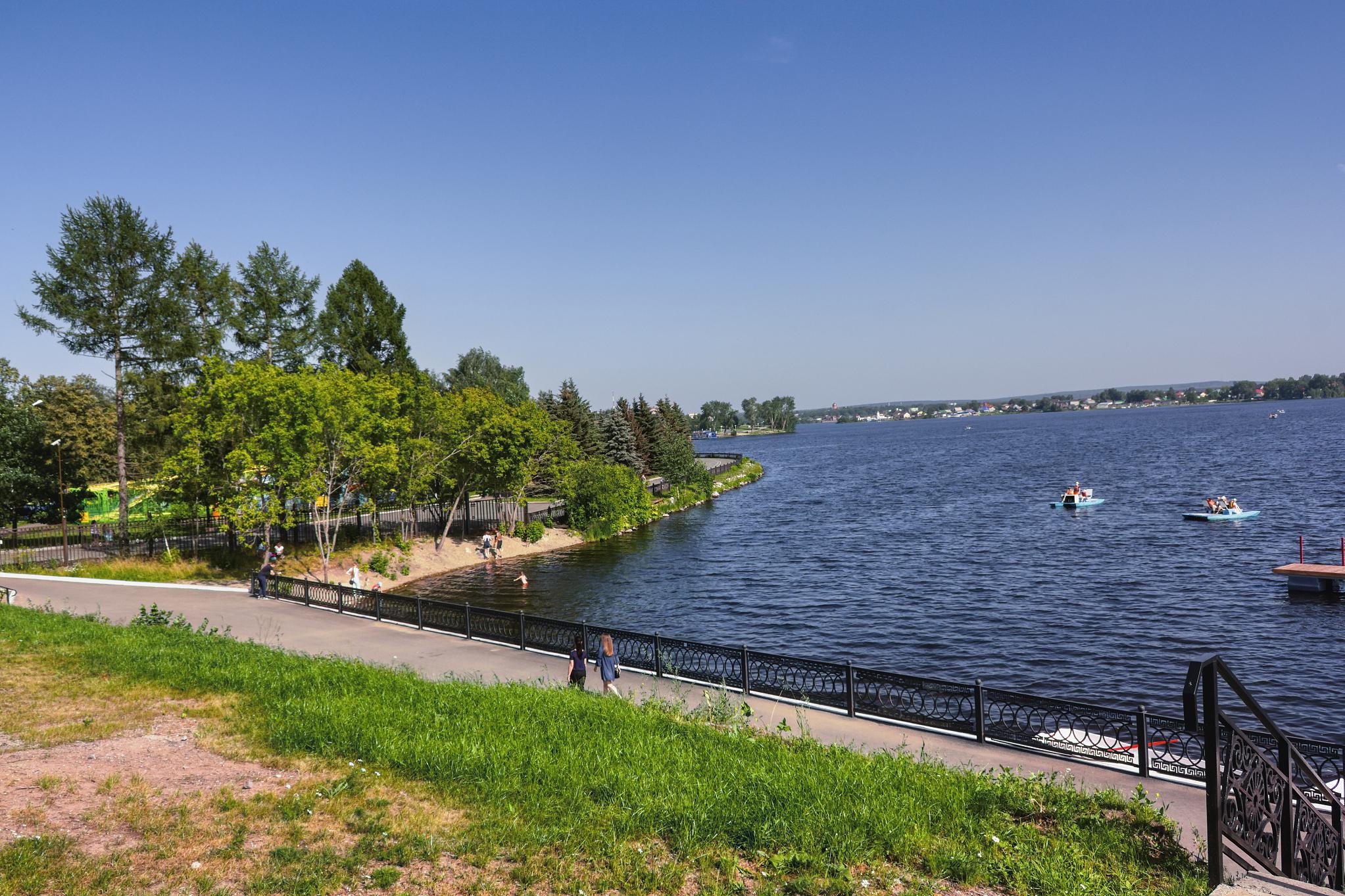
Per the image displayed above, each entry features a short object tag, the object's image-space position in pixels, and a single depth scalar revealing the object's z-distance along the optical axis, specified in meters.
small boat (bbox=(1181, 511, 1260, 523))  45.59
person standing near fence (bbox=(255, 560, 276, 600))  26.27
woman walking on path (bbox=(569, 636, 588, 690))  14.75
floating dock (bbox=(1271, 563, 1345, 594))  28.70
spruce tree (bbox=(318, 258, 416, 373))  50.25
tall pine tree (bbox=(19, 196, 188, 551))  34.88
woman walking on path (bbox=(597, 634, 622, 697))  14.57
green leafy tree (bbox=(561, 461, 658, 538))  50.88
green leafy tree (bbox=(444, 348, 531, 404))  96.25
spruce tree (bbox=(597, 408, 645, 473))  67.88
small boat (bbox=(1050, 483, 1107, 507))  54.25
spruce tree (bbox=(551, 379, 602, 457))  64.50
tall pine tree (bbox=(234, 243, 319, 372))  43.50
